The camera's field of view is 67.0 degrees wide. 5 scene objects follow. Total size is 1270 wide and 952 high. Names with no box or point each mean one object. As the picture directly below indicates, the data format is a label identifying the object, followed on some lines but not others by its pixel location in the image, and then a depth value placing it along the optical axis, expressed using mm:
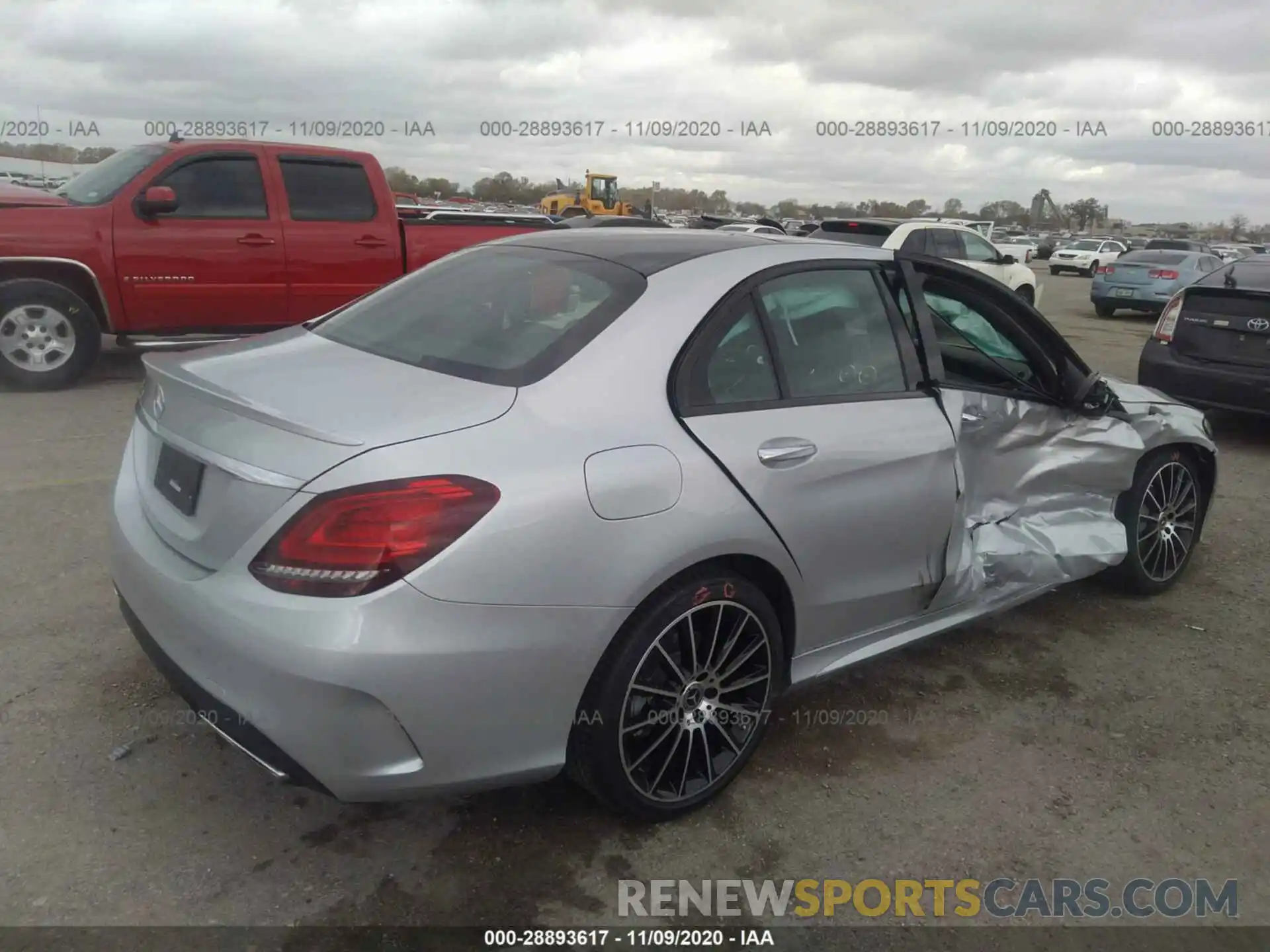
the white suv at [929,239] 12742
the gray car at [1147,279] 18109
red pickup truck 7410
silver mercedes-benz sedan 2184
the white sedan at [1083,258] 38188
